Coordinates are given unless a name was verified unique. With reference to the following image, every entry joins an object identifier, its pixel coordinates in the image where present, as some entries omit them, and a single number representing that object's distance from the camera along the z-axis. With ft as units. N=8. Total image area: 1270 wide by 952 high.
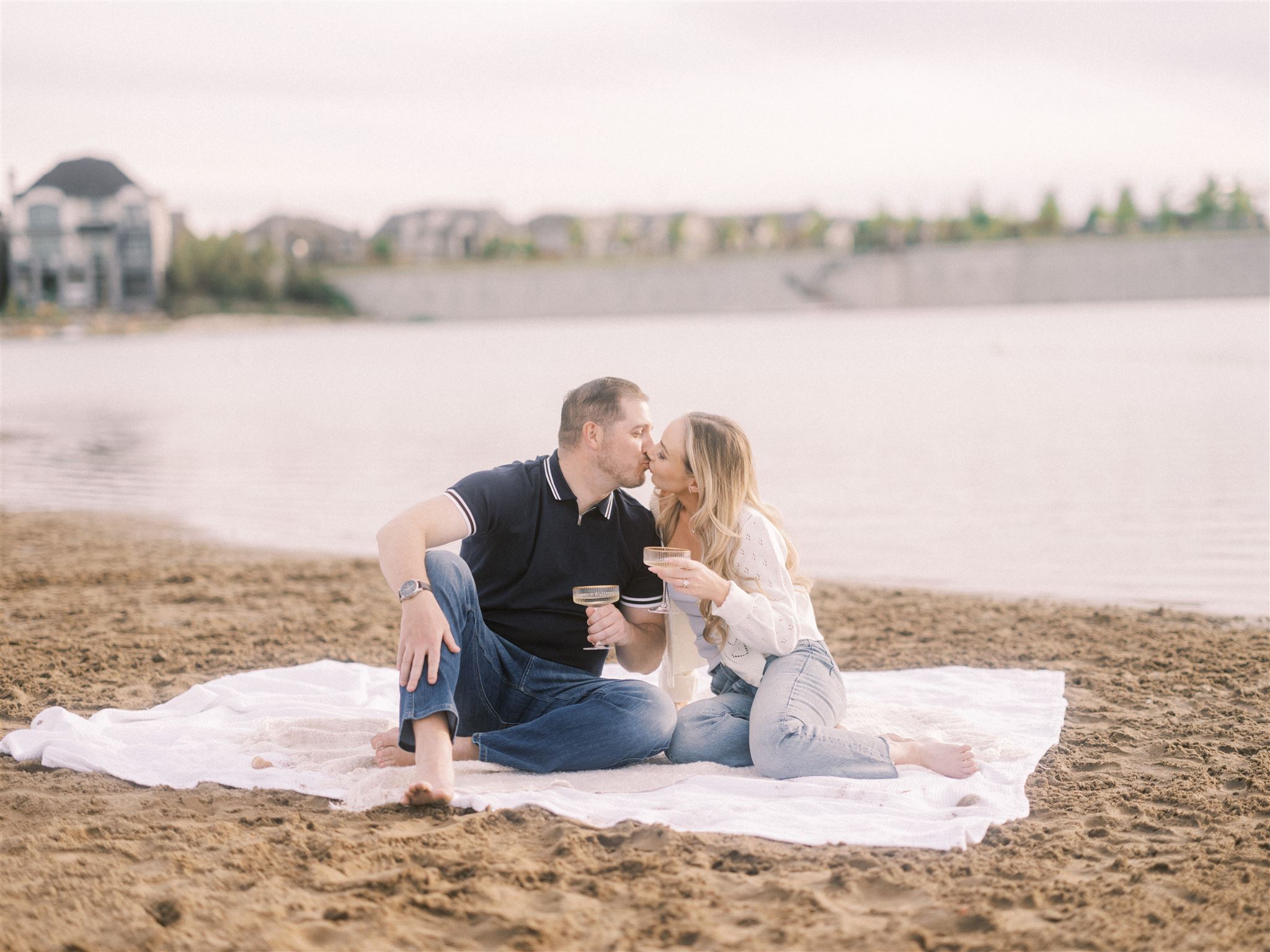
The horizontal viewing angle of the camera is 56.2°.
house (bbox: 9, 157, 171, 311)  236.02
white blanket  11.29
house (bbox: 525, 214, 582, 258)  361.71
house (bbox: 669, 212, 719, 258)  344.49
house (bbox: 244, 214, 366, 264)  332.19
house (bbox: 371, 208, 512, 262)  362.33
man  12.38
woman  12.39
